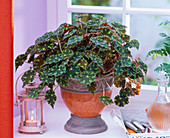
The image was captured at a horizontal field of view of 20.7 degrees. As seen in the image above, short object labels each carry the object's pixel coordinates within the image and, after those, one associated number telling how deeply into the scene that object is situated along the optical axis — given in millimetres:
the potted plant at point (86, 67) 1396
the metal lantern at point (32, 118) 1517
